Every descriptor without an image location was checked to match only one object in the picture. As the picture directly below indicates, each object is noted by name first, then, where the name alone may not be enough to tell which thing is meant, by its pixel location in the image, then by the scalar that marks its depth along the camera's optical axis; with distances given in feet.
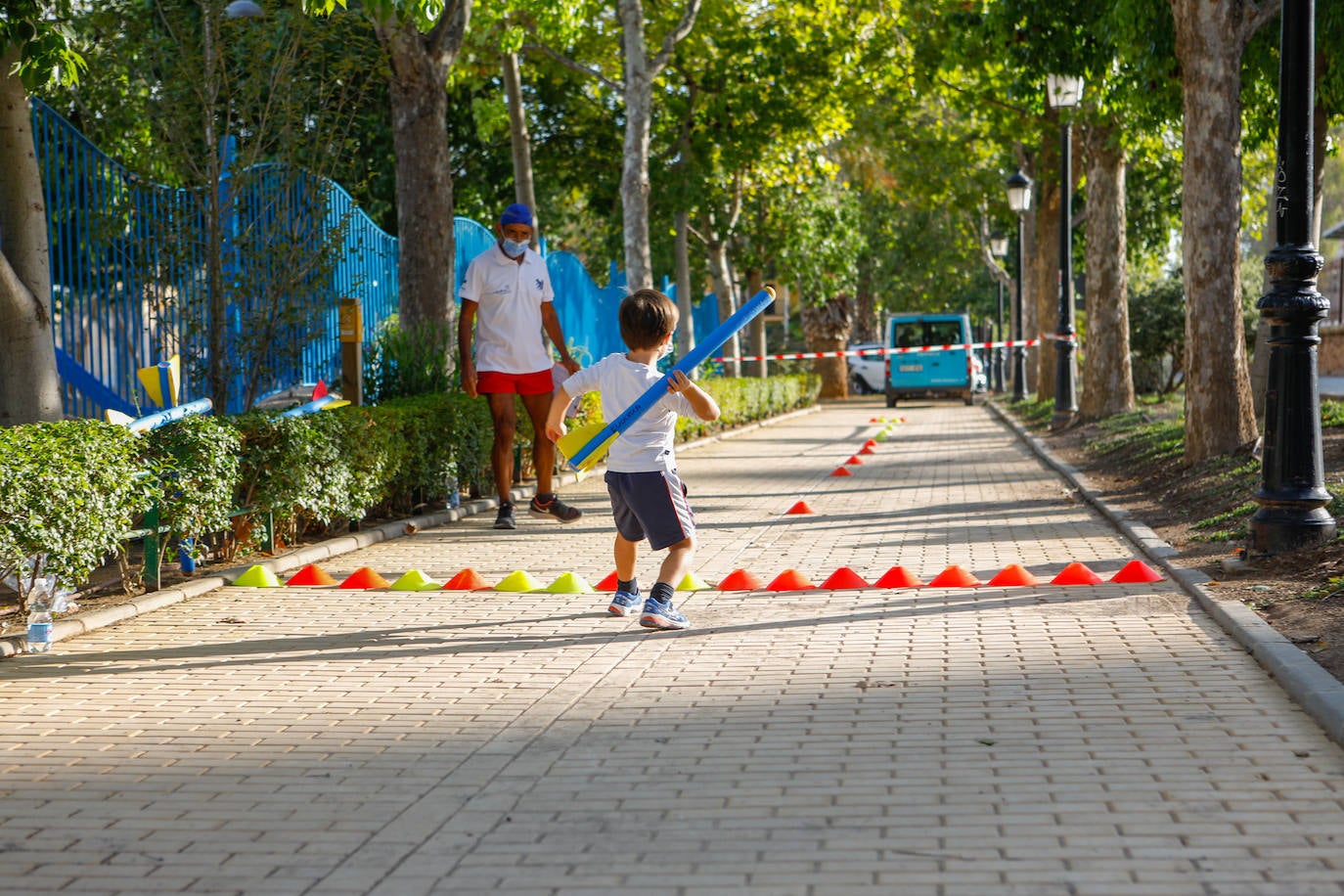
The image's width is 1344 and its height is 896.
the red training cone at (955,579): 26.30
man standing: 34.83
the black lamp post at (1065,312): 74.28
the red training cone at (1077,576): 26.27
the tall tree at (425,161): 44.70
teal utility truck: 126.11
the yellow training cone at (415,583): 26.76
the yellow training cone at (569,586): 26.18
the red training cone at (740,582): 26.35
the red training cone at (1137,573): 26.36
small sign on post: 37.32
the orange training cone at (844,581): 26.39
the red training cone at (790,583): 26.23
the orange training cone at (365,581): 27.02
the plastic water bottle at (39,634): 21.04
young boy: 21.97
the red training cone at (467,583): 26.71
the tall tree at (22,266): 26.96
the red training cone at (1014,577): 26.32
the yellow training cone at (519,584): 26.40
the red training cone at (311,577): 27.37
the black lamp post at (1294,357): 25.85
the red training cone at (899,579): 26.35
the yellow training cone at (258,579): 27.04
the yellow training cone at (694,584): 26.53
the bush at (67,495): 20.66
